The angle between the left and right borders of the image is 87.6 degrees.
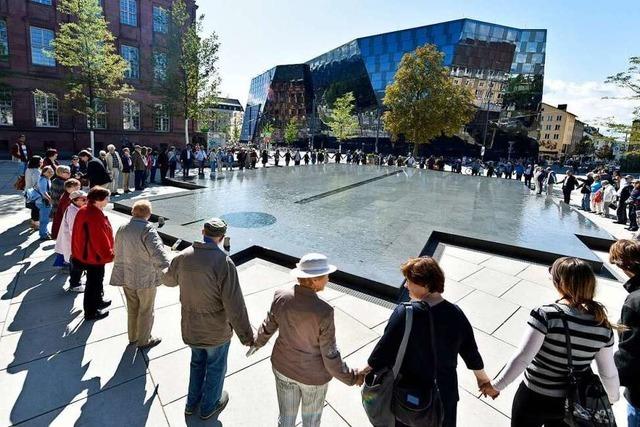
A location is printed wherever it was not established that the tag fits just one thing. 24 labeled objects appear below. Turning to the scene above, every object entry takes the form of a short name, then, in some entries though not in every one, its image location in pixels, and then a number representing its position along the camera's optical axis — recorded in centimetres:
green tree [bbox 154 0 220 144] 2633
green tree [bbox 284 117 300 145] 7206
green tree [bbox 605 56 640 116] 1293
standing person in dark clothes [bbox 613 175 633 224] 1203
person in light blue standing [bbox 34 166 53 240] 736
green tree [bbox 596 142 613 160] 7151
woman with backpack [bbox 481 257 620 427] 196
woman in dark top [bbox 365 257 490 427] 190
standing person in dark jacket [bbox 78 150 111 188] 913
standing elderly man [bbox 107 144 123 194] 1234
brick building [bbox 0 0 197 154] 2589
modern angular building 5136
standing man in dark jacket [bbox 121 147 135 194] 1316
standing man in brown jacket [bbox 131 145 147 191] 1375
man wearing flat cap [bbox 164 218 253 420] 264
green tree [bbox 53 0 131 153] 2072
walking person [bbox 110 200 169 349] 353
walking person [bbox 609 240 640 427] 217
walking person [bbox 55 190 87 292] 488
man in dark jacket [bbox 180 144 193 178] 1738
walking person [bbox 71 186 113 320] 414
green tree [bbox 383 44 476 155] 3378
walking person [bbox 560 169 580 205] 1530
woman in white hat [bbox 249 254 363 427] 213
